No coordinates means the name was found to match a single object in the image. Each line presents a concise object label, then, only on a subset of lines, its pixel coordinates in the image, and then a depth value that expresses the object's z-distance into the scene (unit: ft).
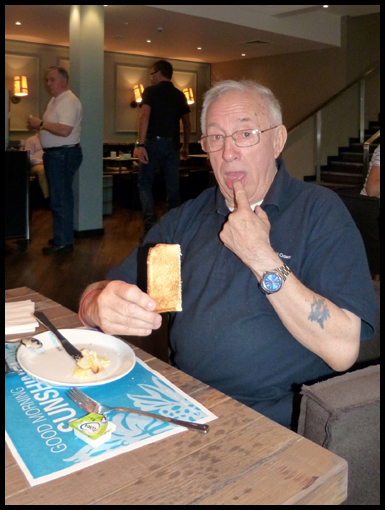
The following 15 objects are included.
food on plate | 3.46
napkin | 4.25
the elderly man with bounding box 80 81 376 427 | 3.79
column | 18.76
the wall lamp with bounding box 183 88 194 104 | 39.96
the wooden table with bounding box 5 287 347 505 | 2.31
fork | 2.83
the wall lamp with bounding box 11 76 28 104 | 31.58
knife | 3.68
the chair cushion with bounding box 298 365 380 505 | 3.35
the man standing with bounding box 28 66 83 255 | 16.35
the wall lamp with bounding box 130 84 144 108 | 37.27
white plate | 3.37
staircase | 27.07
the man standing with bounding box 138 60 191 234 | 17.88
